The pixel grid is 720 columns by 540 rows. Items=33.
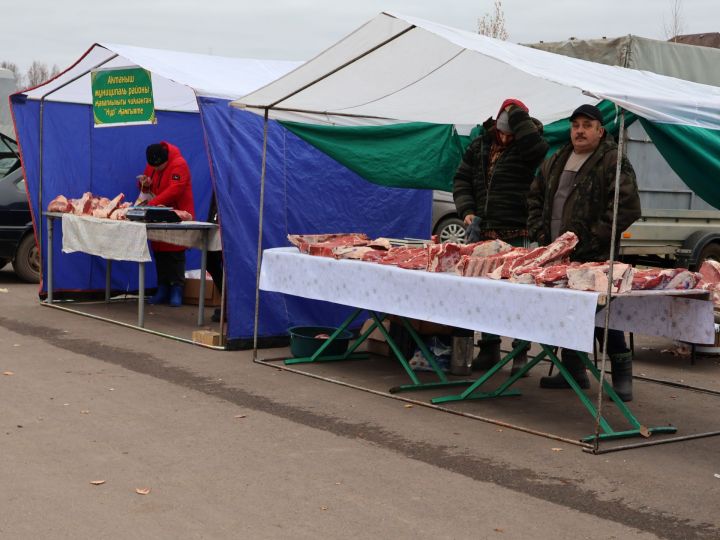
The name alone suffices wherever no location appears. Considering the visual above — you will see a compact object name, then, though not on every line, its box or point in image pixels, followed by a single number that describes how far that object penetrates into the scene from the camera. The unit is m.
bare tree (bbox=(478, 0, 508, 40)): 35.81
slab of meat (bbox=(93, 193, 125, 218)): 11.03
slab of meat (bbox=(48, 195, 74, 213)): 11.53
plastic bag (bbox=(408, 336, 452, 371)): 8.56
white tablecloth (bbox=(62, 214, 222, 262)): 10.19
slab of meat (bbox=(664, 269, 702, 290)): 6.52
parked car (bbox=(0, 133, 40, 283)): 12.95
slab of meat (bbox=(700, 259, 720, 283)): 9.13
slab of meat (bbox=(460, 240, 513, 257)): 7.36
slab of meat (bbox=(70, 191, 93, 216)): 11.35
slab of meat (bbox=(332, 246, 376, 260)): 8.09
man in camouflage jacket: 6.99
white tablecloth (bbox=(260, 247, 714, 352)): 6.16
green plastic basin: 9.02
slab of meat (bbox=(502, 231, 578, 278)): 6.73
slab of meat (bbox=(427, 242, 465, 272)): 7.23
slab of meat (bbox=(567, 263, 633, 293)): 6.19
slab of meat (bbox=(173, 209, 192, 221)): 10.94
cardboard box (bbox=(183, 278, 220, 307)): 12.18
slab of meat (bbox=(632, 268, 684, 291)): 6.41
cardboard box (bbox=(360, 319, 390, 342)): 9.15
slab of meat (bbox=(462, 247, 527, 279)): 6.94
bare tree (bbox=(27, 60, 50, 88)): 92.62
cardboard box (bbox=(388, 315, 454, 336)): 8.48
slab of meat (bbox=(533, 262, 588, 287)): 6.39
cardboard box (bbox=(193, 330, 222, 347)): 9.51
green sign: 10.65
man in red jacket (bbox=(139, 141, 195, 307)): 11.38
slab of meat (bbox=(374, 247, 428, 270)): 7.48
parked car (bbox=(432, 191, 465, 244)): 16.05
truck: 13.20
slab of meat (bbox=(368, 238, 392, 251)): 8.47
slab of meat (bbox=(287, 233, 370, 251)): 8.60
